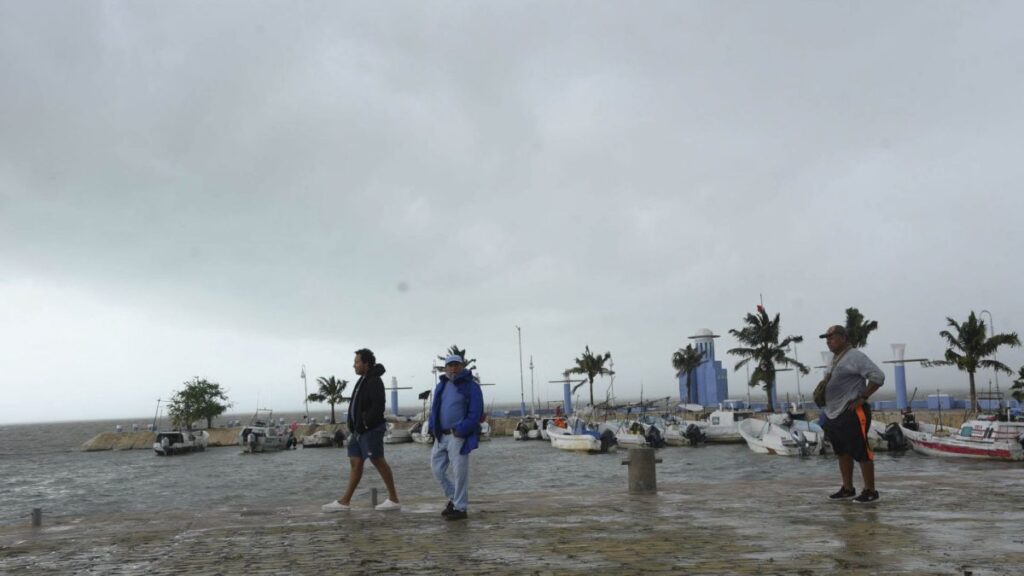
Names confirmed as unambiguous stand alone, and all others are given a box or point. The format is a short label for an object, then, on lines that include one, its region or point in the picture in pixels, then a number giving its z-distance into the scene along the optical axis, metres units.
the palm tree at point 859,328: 61.00
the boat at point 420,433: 71.56
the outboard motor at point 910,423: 41.22
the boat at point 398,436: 75.94
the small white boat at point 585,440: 50.28
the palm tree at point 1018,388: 50.41
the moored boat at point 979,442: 29.50
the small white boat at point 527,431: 71.81
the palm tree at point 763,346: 62.97
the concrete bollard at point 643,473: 9.45
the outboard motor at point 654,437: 50.65
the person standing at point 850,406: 7.65
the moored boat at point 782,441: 40.84
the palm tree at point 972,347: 50.84
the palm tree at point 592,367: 88.06
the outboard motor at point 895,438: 39.88
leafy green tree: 90.44
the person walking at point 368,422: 8.64
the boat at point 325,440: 74.19
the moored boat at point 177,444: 67.25
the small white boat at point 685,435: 53.53
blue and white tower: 87.38
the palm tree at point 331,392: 93.75
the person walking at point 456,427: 7.57
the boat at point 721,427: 54.78
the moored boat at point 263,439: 66.94
